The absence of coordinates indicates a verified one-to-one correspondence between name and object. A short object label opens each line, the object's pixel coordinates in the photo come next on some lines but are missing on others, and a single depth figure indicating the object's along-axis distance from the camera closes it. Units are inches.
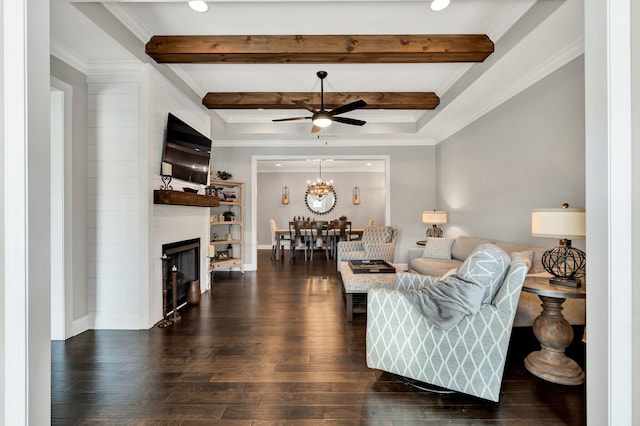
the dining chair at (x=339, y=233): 319.9
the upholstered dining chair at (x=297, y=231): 321.5
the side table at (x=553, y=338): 83.6
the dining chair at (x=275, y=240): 321.1
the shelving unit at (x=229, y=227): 231.1
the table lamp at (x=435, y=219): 216.5
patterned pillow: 75.4
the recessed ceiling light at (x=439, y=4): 100.7
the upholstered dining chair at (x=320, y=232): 323.0
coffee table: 131.3
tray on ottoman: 144.3
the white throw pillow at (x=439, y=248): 189.5
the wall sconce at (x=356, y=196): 414.9
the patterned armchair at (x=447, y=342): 73.4
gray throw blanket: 74.6
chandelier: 354.0
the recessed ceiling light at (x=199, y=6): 100.8
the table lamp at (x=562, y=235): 84.2
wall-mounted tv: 140.0
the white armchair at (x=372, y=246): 220.2
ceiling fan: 143.8
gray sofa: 103.0
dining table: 320.9
